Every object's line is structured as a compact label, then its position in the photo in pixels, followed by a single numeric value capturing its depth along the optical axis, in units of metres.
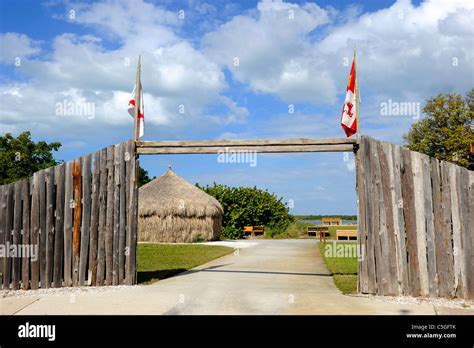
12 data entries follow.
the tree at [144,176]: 53.58
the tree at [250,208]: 35.12
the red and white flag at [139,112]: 10.06
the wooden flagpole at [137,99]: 9.89
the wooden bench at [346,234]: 23.97
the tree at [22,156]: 37.19
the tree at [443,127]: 30.16
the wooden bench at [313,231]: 34.25
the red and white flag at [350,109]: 9.32
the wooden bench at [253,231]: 34.32
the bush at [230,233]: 32.91
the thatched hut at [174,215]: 26.11
